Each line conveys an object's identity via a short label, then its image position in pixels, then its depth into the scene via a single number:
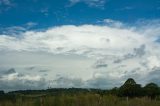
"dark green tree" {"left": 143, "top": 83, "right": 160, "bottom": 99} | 28.97
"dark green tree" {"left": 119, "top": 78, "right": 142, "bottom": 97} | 28.14
